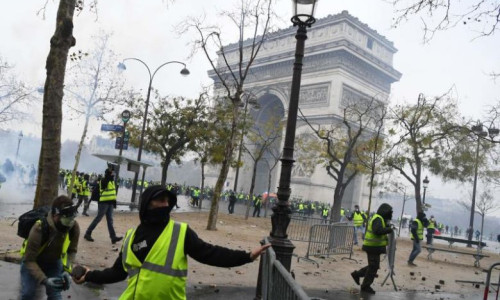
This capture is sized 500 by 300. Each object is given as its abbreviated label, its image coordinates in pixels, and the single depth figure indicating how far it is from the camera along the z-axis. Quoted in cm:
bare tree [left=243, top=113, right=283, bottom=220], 3606
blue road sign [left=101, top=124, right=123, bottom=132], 2102
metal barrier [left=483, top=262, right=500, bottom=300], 696
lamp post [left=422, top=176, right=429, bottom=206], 3192
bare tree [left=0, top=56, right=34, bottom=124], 3132
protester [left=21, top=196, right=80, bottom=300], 387
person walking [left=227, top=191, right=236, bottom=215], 3127
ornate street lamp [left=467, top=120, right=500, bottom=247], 2231
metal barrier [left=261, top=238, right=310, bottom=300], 276
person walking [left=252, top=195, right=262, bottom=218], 3025
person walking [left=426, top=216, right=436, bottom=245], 2267
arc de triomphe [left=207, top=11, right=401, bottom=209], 4581
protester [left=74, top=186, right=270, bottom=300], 296
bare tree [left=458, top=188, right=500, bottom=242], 5819
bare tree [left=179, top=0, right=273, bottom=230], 1717
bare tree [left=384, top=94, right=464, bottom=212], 2564
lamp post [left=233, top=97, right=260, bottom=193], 2599
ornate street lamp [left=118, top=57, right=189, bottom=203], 2486
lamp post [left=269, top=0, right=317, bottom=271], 579
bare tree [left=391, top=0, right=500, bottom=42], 776
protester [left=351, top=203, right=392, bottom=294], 862
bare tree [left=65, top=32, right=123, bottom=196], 2742
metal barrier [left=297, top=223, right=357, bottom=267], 1291
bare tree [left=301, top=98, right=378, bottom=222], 2444
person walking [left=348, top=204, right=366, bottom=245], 1987
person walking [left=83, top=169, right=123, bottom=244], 1069
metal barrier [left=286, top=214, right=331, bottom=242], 1506
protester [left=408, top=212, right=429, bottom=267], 1394
